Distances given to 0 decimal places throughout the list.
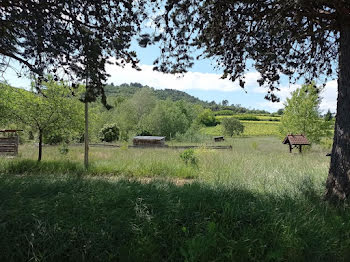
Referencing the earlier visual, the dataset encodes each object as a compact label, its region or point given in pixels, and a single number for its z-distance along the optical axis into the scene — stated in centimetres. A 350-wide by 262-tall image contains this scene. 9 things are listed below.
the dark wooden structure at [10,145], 1384
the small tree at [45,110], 1184
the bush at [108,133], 3425
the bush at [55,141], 2291
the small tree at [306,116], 2050
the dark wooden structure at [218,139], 3775
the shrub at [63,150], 1399
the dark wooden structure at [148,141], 2705
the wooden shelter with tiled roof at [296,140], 1497
